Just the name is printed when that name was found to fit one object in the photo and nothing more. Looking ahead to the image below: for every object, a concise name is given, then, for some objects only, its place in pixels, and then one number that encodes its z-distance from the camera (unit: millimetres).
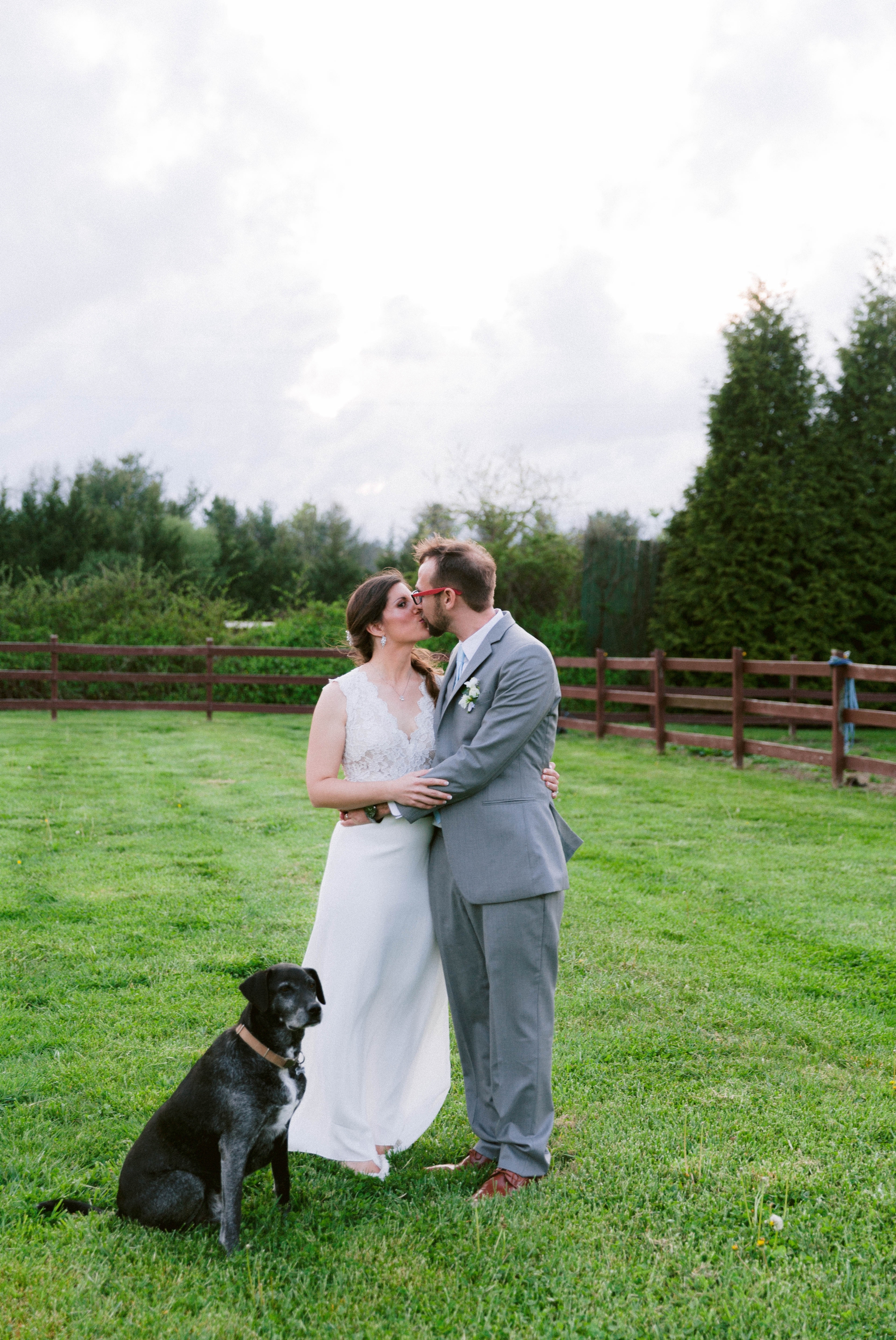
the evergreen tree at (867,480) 17047
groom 2834
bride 3043
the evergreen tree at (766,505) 16797
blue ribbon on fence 10070
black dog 2557
